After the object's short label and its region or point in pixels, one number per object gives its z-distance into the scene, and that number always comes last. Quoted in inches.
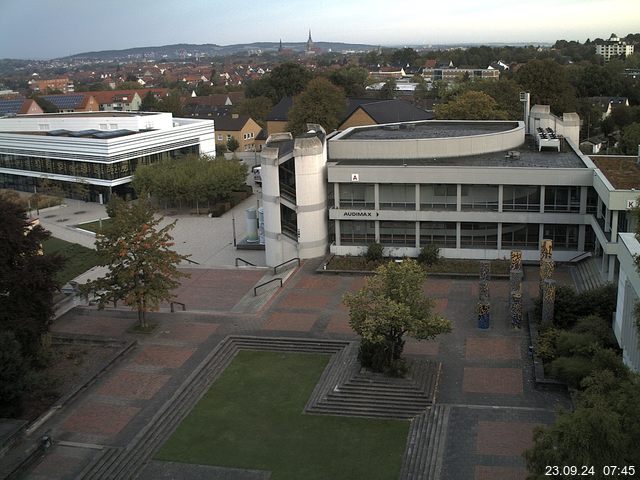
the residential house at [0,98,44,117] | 4517.7
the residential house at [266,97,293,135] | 3420.3
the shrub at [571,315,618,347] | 973.8
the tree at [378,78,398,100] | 4853.8
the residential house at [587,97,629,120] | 3822.6
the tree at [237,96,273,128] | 3919.8
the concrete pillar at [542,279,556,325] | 1094.4
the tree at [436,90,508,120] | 2509.8
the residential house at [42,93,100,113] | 5032.0
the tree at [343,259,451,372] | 948.0
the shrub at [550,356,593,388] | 894.4
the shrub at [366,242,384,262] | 1497.3
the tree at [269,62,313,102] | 4286.4
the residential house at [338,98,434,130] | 3053.6
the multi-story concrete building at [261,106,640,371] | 1446.9
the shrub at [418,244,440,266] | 1467.8
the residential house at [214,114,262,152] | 3481.8
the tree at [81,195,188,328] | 1159.0
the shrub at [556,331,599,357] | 932.6
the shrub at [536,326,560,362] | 999.6
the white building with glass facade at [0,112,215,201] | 2428.6
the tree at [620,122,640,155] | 2417.0
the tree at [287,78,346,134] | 2847.0
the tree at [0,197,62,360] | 976.3
